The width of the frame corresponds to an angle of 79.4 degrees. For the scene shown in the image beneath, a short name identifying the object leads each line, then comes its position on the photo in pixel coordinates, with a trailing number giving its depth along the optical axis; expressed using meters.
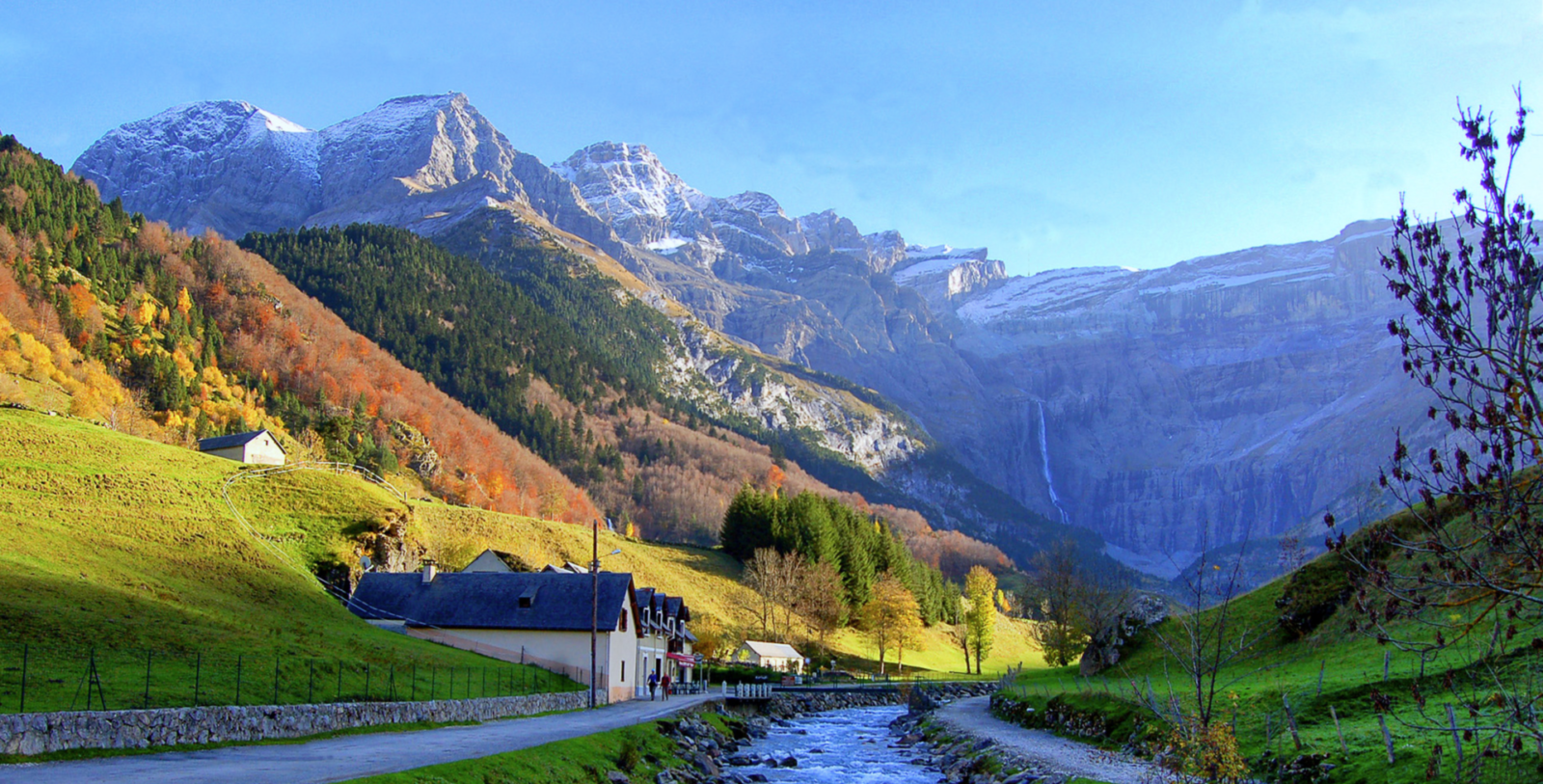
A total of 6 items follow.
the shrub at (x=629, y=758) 31.28
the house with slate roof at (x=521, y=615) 55.84
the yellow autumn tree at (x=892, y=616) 103.25
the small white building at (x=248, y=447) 88.88
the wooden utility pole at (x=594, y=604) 48.25
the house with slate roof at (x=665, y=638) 67.75
